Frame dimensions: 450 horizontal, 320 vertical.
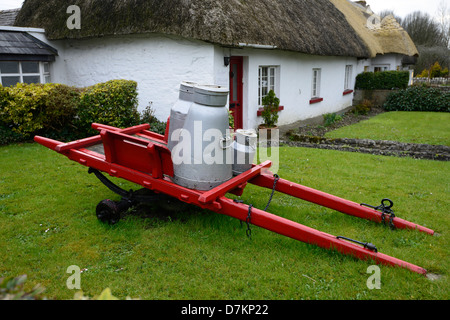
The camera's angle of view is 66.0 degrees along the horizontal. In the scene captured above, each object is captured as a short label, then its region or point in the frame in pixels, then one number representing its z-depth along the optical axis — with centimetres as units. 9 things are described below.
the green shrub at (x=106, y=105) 864
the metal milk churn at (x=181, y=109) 375
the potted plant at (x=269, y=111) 1035
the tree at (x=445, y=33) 4097
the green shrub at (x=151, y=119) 924
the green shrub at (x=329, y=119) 1358
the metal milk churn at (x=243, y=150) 420
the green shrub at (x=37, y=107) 825
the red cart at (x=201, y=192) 341
